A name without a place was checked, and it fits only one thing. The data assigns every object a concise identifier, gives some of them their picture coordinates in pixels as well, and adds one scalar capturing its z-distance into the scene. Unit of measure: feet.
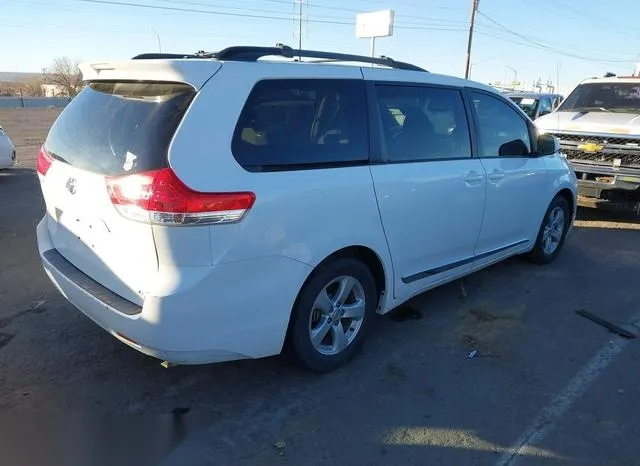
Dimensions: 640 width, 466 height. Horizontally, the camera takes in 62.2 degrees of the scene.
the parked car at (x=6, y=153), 30.87
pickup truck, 24.35
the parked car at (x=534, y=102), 52.50
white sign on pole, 124.98
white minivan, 8.38
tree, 242.82
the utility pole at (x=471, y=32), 125.59
